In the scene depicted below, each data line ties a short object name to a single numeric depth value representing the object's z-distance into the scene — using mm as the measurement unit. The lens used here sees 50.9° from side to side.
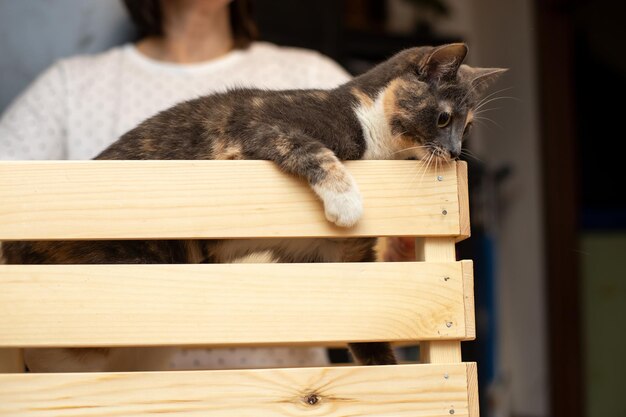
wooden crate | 796
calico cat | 923
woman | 1509
